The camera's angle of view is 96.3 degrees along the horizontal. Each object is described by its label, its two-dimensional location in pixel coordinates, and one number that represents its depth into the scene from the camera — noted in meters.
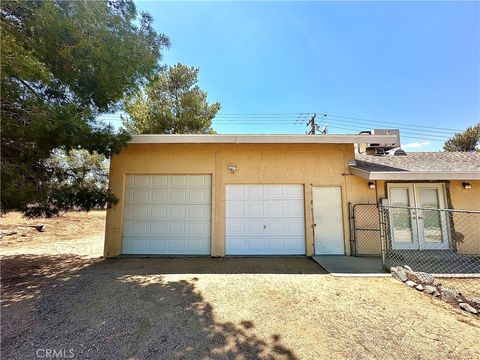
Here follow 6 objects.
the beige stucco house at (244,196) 6.61
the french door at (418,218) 6.79
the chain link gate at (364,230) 6.51
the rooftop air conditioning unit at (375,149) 9.52
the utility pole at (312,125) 16.01
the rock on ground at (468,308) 3.31
